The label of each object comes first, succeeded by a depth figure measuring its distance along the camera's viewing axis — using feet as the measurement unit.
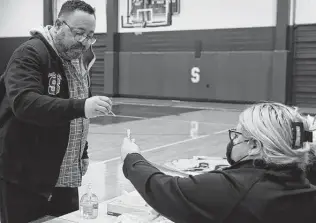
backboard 55.06
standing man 7.82
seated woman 5.55
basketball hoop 57.26
